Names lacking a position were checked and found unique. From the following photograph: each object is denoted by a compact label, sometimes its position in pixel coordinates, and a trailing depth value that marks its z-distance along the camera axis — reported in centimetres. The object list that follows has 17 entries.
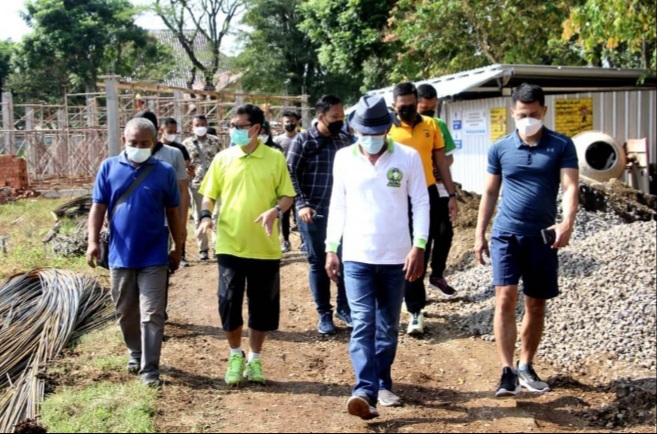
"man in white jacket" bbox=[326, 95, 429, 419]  457
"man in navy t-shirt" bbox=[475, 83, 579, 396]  486
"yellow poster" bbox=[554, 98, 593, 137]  1459
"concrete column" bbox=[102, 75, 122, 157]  1727
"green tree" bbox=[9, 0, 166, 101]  3609
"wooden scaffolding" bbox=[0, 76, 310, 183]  2338
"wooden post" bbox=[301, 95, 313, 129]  2692
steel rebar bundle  524
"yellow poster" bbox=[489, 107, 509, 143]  1422
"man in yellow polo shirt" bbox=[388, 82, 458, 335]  616
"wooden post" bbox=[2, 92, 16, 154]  2378
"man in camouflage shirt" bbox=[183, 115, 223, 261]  994
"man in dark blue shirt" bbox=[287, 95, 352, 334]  640
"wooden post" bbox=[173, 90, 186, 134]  2286
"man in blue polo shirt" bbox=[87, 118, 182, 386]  525
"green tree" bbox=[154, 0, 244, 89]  3806
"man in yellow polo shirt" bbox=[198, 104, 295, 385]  525
